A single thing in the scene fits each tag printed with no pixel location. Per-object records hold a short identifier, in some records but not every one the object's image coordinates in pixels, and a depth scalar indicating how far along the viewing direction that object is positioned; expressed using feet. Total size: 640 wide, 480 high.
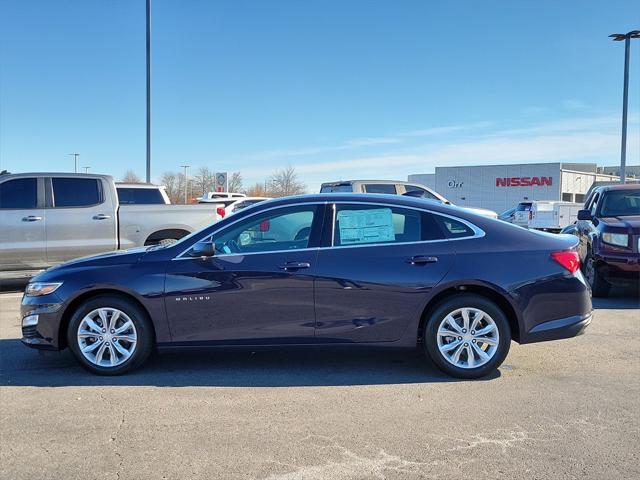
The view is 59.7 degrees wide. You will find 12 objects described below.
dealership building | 188.14
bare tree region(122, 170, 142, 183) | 214.07
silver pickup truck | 30.25
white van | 83.15
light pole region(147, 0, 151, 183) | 54.44
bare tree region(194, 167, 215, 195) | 214.69
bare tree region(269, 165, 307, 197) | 202.20
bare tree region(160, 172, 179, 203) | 195.76
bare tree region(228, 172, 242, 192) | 219.00
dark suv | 26.30
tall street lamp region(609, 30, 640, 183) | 66.59
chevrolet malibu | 15.72
